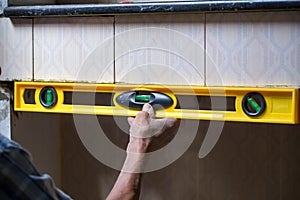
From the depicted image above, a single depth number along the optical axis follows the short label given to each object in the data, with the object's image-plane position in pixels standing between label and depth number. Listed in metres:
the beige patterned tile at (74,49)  1.51
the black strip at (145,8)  1.37
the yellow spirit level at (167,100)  1.39
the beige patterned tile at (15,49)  1.58
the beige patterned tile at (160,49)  1.44
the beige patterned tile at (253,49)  1.38
